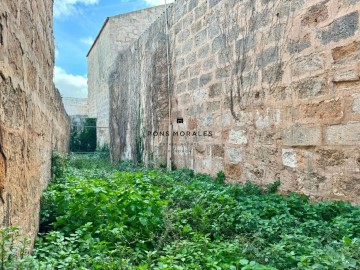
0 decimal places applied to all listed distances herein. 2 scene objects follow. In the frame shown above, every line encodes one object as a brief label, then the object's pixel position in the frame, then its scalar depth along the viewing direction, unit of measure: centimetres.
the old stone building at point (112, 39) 1295
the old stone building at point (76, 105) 2192
